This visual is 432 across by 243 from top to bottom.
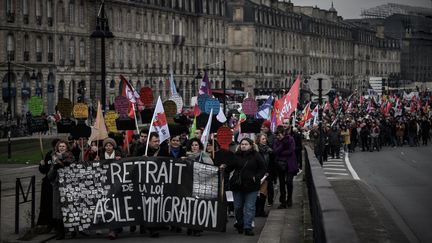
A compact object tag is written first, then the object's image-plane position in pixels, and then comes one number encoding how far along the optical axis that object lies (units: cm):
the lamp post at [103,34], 2669
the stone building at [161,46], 7850
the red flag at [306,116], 4987
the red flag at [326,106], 6571
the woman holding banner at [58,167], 1719
